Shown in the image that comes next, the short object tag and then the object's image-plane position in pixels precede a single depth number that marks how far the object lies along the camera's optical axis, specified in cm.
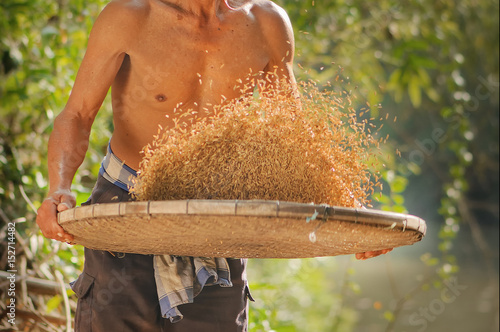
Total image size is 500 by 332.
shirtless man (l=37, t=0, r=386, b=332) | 465
